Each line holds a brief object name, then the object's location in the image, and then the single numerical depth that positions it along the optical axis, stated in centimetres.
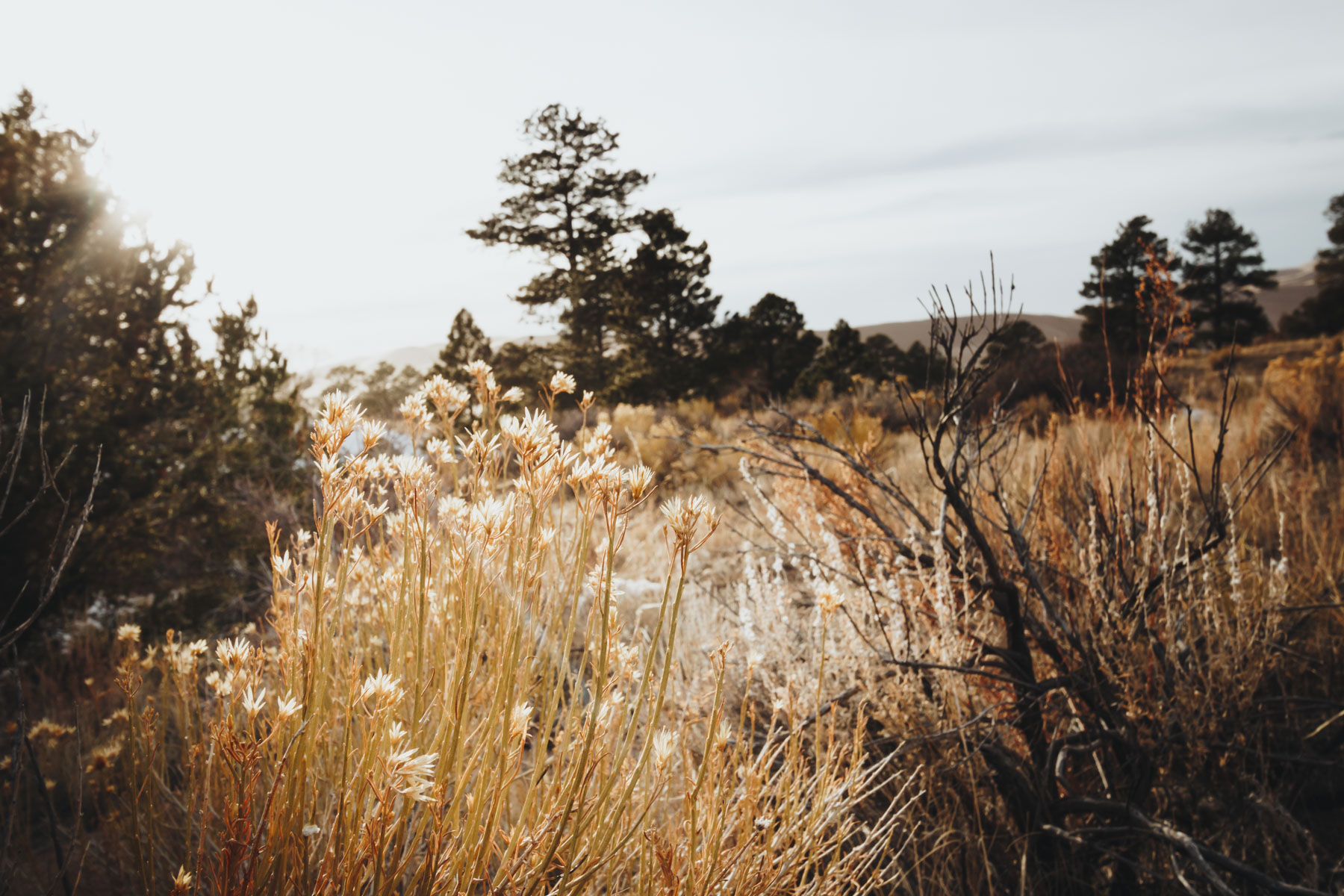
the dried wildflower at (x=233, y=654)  92
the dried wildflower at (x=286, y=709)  84
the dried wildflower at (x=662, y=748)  96
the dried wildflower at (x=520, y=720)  90
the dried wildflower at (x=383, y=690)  80
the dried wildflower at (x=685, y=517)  82
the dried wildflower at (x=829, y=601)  107
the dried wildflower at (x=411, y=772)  67
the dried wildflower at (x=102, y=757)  153
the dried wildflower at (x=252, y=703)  83
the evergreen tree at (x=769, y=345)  2117
